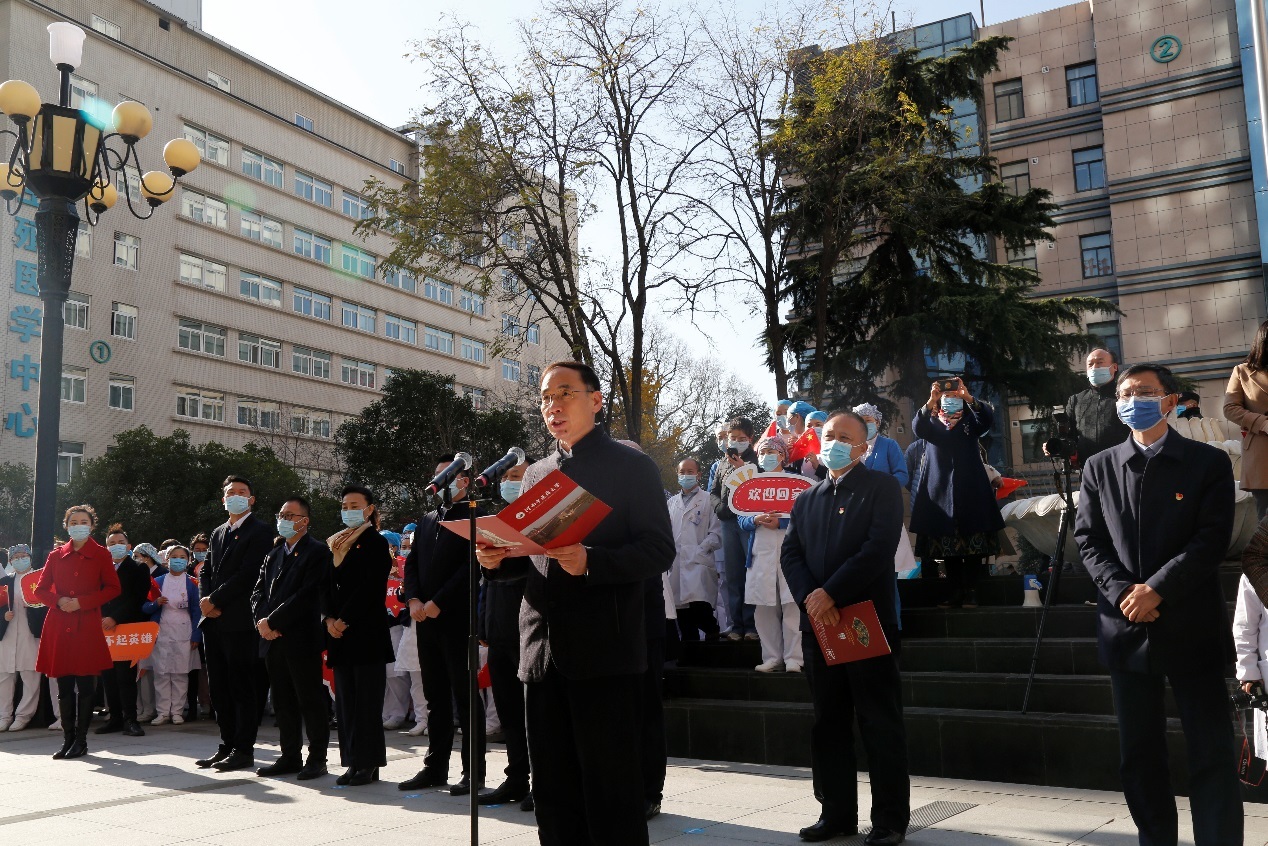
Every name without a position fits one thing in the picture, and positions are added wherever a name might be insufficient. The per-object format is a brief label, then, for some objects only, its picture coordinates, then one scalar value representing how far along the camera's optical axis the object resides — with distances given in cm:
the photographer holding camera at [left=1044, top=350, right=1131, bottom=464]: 866
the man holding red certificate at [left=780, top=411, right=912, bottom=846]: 551
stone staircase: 679
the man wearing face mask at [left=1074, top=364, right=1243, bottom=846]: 450
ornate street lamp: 1027
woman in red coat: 988
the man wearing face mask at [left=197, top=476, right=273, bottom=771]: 884
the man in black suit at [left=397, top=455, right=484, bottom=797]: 760
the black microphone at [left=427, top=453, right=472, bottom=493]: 454
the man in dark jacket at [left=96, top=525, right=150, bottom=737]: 1203
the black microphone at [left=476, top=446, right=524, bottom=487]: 412
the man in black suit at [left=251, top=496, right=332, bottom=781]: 825
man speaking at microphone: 368
